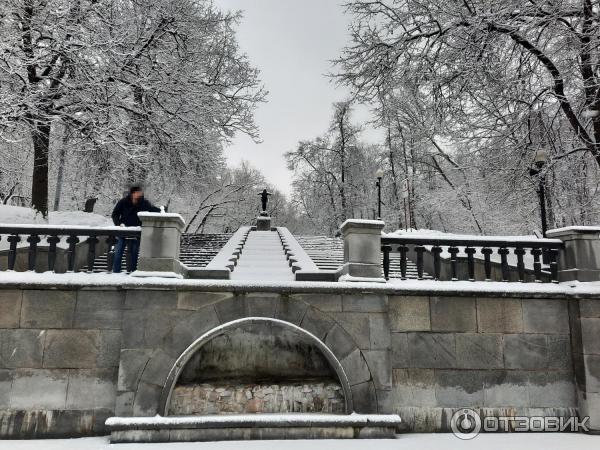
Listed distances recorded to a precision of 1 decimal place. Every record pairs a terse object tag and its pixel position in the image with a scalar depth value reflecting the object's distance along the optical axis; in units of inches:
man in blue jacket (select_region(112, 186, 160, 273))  295.3
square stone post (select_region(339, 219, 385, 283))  259.9
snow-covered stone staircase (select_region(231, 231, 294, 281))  275.7
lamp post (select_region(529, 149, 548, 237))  382.2
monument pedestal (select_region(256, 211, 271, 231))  684.7
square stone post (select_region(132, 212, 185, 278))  250.4
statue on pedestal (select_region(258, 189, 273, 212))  722.4
